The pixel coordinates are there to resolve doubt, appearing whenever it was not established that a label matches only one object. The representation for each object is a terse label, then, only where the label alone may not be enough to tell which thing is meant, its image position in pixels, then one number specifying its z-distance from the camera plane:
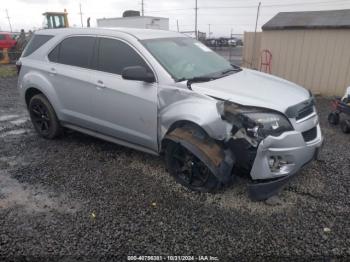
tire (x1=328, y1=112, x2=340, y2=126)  6.11
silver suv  3.10
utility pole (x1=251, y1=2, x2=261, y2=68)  10.94
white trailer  20.11
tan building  8.42
